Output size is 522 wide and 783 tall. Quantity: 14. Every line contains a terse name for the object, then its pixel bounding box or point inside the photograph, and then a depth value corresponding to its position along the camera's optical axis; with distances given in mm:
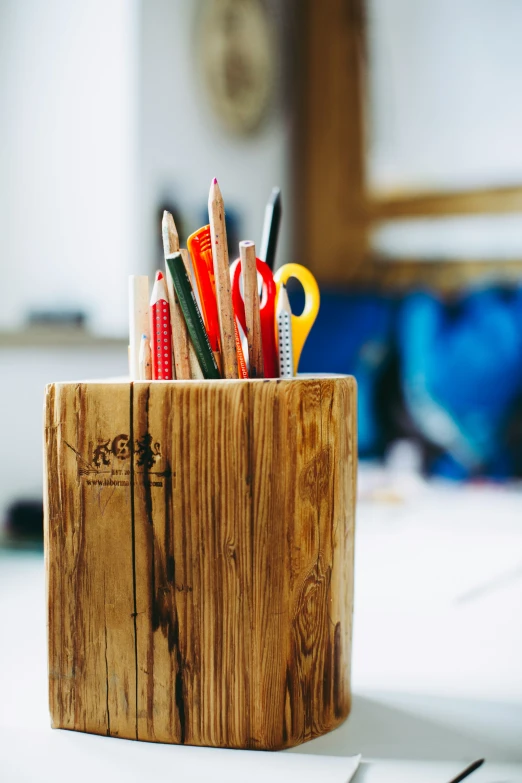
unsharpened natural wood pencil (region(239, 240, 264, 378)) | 423
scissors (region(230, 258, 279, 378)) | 440
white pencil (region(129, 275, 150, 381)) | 436
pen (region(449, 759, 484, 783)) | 356
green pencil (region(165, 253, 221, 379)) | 395
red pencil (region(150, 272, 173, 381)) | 415
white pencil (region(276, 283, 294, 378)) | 437
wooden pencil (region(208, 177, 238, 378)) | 410
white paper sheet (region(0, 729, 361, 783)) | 354
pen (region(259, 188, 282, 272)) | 477
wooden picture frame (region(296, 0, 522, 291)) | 1449
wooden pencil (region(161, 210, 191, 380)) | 407
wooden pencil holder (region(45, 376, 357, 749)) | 383
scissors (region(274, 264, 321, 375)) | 473
